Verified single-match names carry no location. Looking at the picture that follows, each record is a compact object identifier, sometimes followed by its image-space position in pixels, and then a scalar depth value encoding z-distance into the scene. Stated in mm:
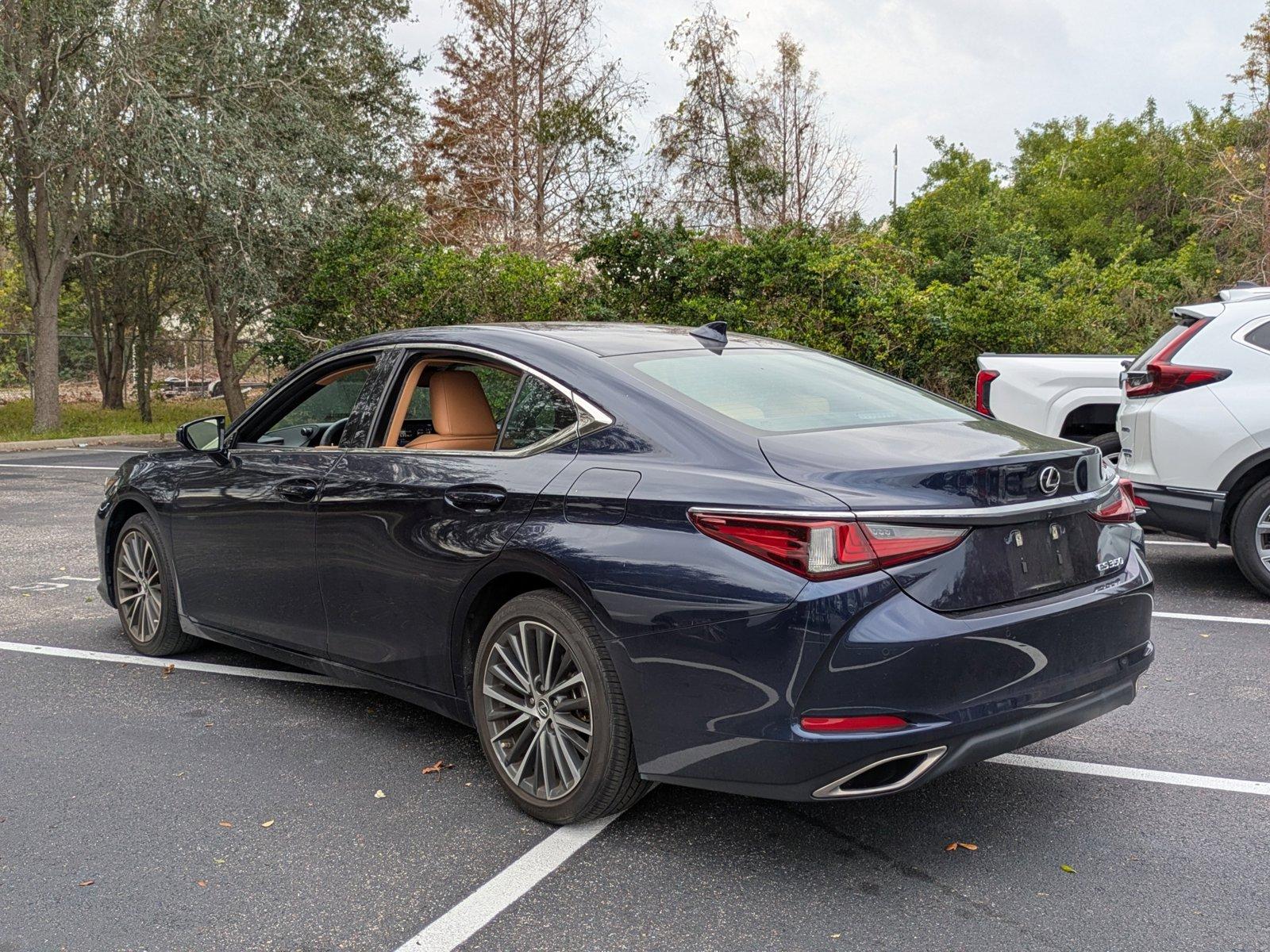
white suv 6871
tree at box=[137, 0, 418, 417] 20891
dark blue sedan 3043
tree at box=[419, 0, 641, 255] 25906
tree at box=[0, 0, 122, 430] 20422
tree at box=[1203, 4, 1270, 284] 22047
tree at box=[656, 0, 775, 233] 27281
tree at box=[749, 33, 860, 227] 27797
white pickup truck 9086
